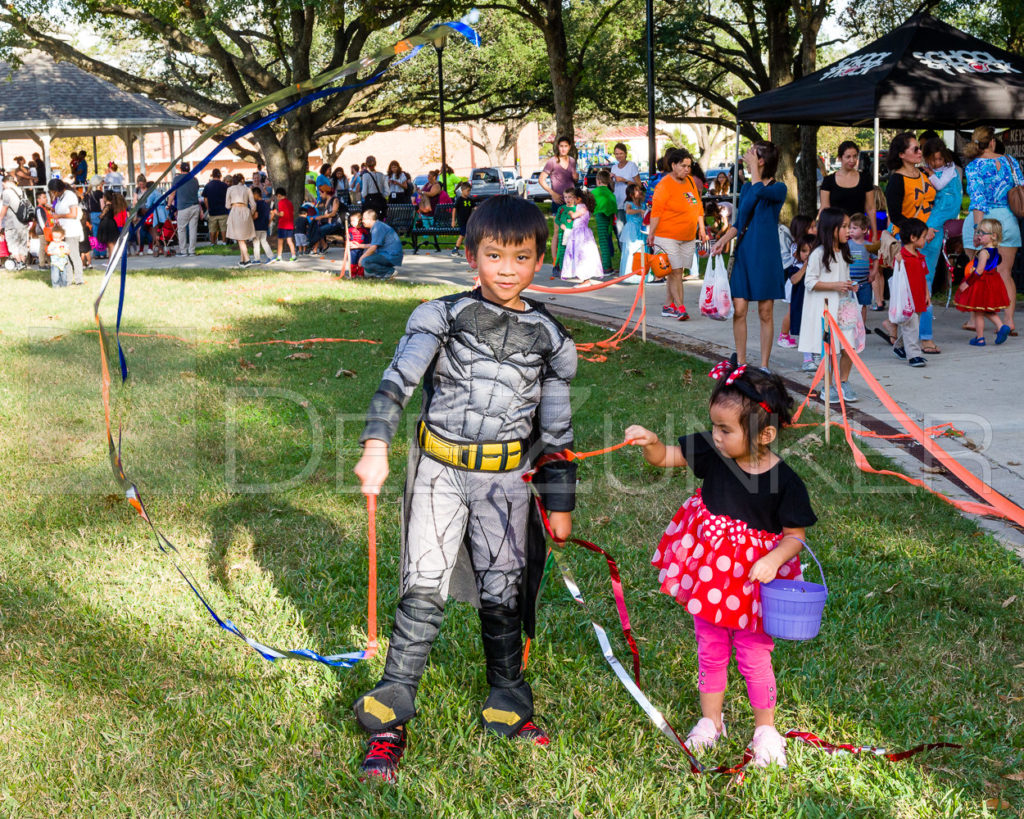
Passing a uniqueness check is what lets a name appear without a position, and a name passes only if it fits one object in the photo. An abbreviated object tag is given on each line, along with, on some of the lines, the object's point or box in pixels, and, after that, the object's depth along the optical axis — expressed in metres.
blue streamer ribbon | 3.17
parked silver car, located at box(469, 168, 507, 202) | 41.72
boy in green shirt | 16.20
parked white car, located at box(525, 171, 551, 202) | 45.59
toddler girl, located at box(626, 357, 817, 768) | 3.01
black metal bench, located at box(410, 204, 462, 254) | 21.88
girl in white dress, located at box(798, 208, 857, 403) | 7.39
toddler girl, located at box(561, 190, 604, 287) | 14.88
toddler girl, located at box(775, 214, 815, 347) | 9.02
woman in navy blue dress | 8.31
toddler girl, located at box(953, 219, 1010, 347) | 9.55
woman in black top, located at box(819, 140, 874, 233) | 10.03
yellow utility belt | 3.14
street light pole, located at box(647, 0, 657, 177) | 16.64
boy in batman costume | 3.11
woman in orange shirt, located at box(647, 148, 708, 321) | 11.21
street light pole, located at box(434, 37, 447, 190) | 24.92
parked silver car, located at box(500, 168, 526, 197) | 44.75
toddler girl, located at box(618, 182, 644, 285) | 15.09
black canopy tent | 11.13
